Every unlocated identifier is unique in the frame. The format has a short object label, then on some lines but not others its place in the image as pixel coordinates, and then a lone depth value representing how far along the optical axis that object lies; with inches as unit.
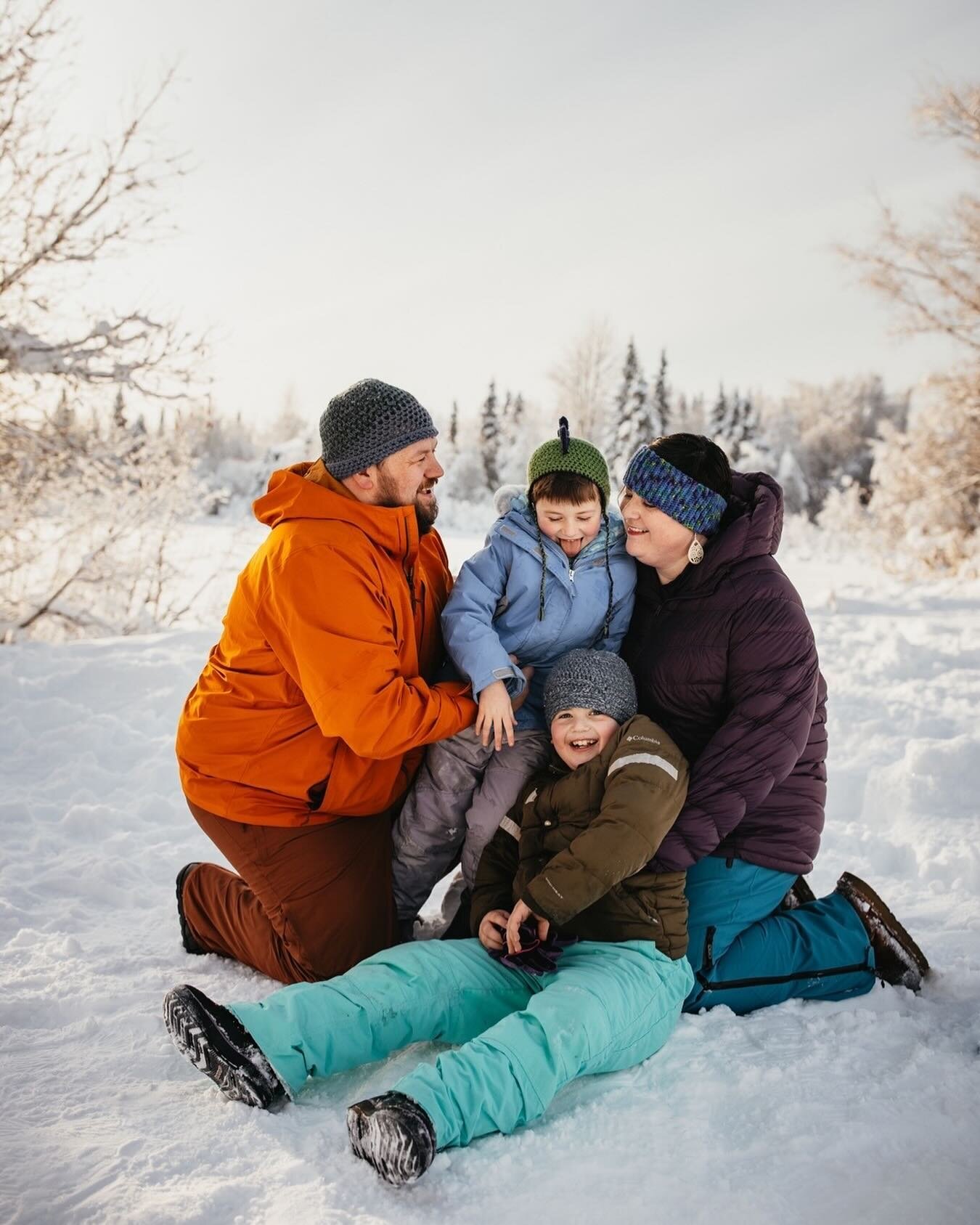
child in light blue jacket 115.8
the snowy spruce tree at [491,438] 1688.0
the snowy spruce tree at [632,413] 1461.6
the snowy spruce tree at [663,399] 1706.4
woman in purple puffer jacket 103.5
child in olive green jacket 76.6
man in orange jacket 104.2
